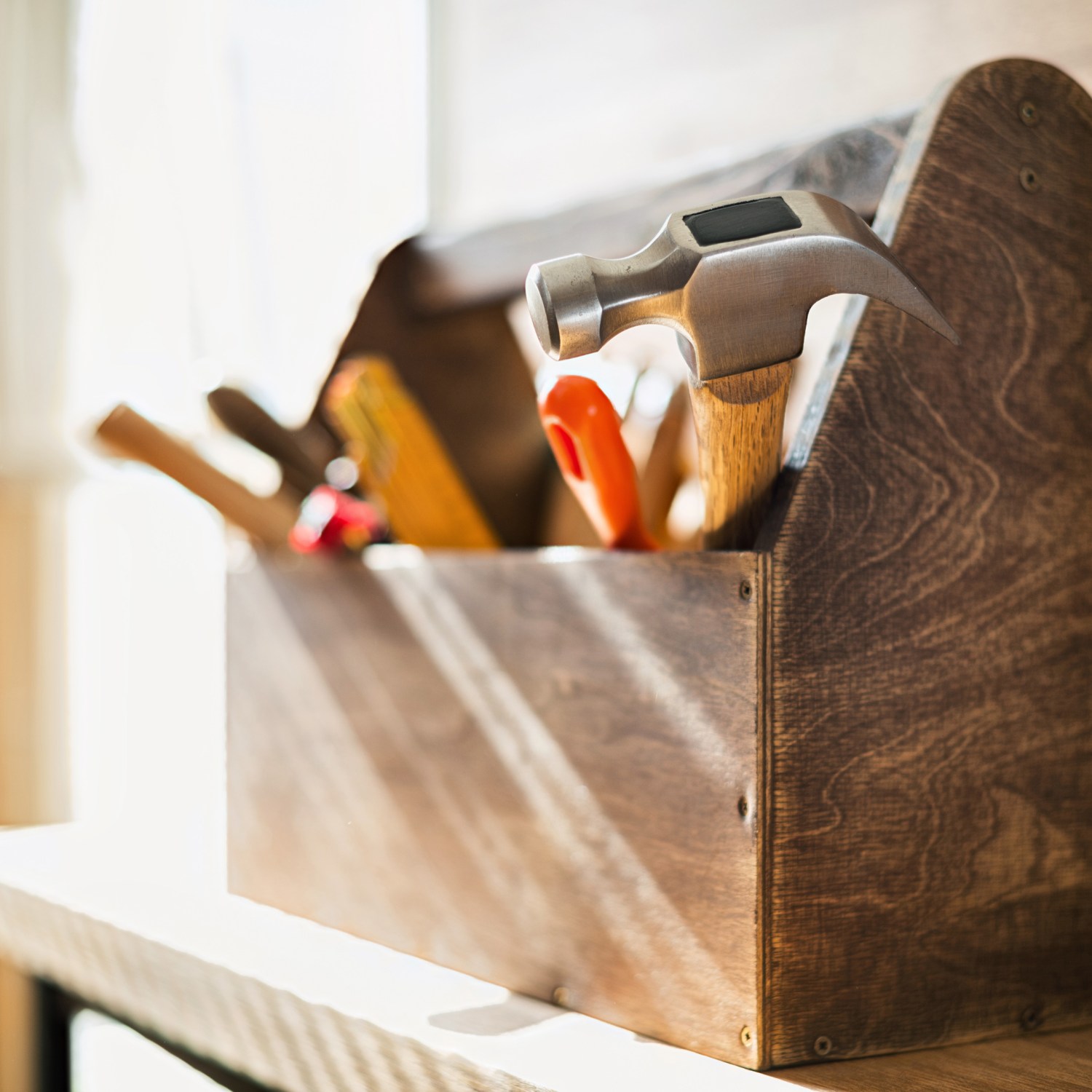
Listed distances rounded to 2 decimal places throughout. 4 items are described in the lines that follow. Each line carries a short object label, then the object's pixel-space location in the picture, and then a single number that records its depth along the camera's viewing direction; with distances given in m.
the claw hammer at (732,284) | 0.38
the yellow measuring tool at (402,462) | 0.67
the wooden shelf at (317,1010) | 0.44
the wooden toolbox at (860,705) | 0.44
